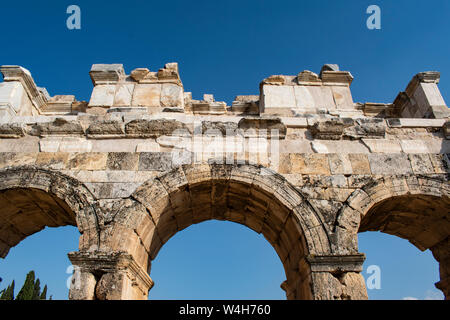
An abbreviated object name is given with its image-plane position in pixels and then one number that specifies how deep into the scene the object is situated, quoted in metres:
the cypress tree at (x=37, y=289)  22.33
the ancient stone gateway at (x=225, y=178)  4.58
